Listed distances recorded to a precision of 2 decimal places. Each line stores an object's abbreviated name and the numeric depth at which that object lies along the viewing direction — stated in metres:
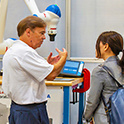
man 3.61
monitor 4.81
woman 3.75
